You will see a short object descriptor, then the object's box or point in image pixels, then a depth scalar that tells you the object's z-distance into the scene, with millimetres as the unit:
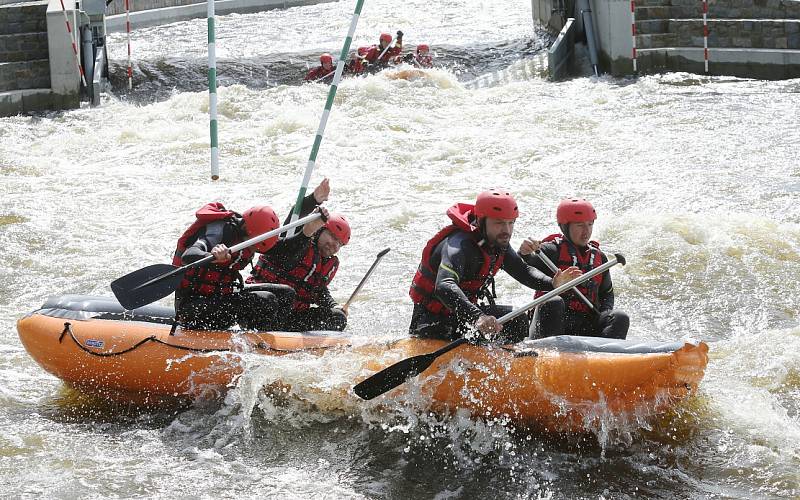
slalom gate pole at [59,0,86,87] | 27062
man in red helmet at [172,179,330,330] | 11211
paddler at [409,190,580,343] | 10141
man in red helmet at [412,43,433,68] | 30297
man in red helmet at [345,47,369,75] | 29937
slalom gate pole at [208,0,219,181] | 15295
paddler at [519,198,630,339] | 11000
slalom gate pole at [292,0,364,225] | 14480
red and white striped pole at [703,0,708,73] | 27139
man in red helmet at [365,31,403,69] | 30453
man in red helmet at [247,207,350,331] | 11766
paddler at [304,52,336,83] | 29719
